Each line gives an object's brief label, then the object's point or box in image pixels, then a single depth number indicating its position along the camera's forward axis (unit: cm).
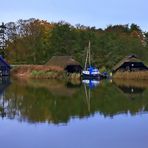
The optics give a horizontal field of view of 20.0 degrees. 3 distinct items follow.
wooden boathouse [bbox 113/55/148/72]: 5838
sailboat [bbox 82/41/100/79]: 5625
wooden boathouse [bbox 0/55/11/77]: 5603
